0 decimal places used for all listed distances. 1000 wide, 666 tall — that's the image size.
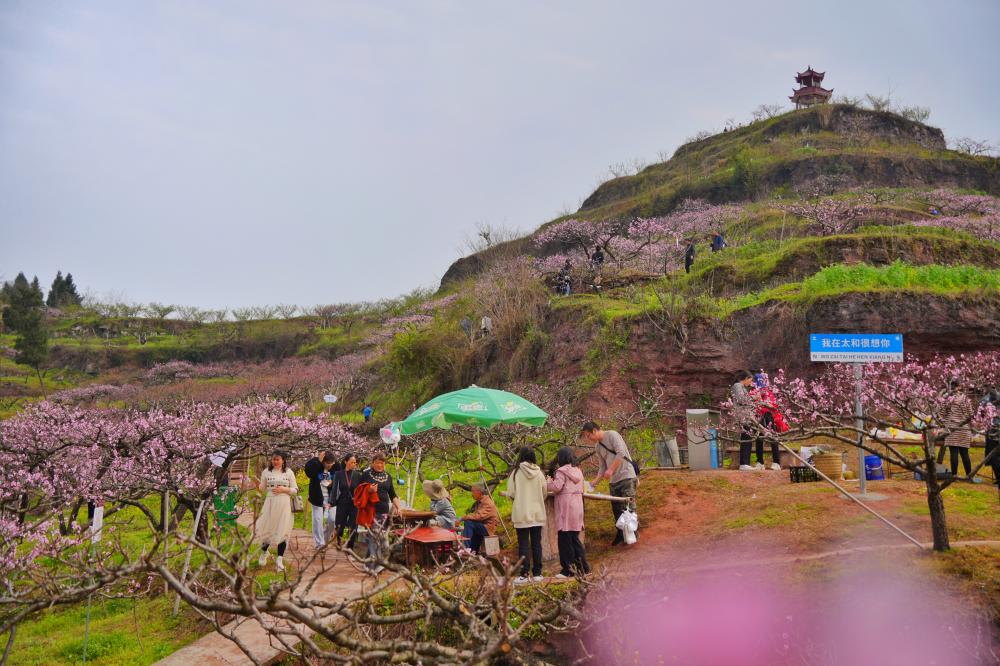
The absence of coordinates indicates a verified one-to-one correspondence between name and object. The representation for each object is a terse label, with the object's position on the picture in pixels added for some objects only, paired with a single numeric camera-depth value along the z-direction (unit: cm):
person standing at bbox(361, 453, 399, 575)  881
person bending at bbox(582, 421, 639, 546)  845
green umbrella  970
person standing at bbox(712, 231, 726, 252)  2808
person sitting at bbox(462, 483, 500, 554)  863
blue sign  826
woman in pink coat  748
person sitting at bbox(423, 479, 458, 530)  898
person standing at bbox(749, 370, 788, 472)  1018
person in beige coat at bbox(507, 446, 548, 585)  774
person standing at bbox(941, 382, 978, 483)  908
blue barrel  1091
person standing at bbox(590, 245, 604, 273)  2788
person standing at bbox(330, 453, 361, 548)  918
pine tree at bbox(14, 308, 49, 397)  4291
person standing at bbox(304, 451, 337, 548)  990
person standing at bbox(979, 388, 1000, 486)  770
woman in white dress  902
